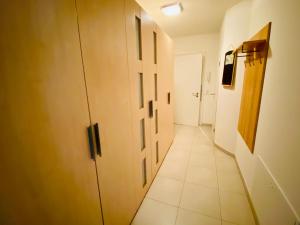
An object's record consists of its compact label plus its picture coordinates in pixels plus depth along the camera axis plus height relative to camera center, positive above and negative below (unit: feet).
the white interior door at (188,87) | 12.60 -0.69
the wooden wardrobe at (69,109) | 1.66 -0.45
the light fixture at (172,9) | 7.06 +3.72
